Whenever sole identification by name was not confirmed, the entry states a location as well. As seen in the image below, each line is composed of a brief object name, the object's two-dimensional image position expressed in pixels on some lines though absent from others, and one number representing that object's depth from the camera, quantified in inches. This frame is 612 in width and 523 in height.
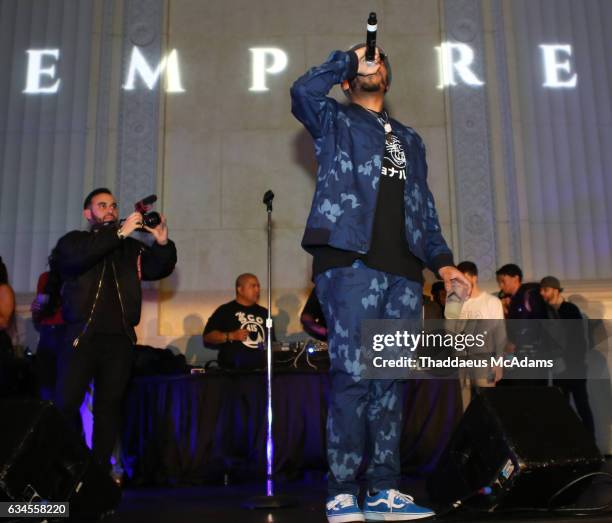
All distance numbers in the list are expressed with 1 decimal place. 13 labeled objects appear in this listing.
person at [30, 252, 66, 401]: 180.4
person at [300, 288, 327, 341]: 204.5
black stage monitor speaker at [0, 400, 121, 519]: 96.5
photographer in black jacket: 139.6
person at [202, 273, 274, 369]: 192.5
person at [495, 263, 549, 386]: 208.8
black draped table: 177.3
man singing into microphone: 99.0
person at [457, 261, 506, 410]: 204.1
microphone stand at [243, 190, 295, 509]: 124.1
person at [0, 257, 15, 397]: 174.6
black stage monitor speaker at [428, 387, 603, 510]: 101.1
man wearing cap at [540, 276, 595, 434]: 211.8
